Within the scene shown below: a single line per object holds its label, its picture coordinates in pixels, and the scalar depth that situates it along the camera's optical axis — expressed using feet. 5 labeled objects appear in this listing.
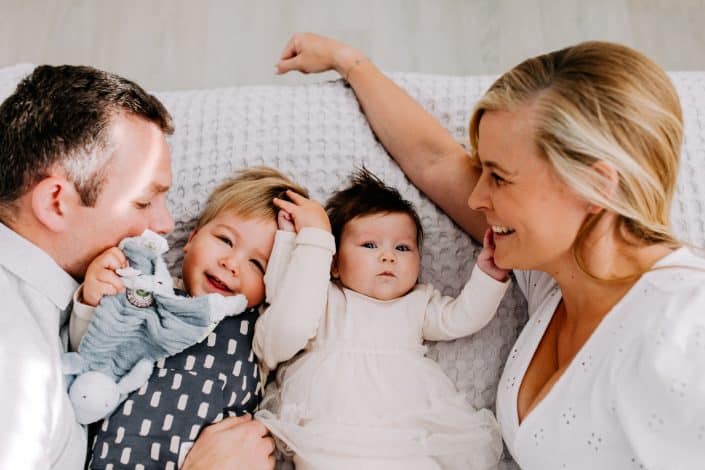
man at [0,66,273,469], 3.80
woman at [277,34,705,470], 3.34
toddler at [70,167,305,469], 4.09
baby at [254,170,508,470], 4.23
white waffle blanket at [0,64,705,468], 4.79
